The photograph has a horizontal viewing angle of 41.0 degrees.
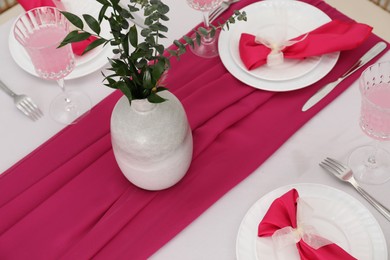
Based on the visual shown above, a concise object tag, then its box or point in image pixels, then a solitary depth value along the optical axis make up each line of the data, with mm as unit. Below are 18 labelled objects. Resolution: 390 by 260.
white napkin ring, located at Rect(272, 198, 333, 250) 860
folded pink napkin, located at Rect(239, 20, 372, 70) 1144
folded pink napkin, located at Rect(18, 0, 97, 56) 1204
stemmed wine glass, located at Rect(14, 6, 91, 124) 1062
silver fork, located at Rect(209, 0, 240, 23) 1297
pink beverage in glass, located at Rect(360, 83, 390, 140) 913
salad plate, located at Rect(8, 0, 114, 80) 1197
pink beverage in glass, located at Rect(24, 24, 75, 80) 1048
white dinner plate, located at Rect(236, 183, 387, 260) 887
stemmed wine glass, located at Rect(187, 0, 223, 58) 1197
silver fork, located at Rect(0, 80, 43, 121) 1153
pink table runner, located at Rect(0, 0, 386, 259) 967
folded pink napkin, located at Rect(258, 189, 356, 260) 851
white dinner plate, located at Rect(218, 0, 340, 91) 1140
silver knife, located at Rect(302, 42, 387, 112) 1121
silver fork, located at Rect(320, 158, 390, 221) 953
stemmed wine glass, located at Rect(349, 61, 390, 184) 927
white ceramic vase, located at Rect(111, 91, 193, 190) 883
